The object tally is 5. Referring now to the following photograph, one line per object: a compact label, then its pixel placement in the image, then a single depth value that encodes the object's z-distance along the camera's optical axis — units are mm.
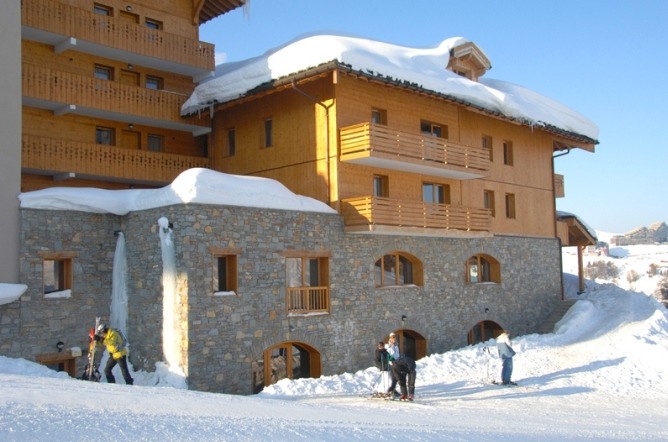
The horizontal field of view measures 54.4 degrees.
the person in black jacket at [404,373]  13172
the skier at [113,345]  13344
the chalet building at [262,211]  15617
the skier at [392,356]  13453
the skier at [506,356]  15609
